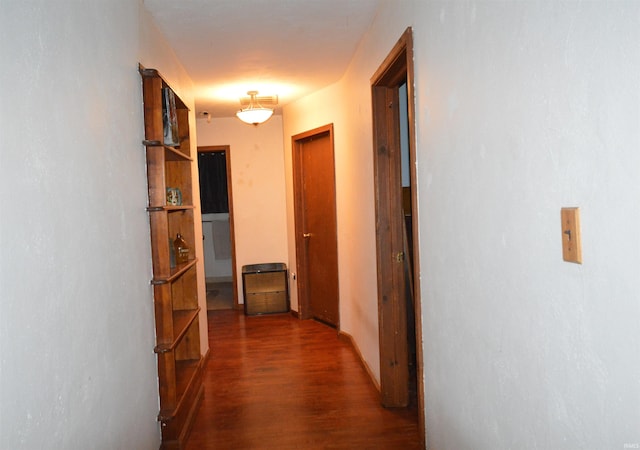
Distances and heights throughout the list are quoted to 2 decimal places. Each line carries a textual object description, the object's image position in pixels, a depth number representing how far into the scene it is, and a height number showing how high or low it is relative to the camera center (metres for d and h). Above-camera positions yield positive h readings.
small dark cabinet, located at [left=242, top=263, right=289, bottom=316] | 5.77 -0.86
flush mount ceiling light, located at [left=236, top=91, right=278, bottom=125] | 4.53 +1.00
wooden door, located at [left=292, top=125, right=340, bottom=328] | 4.88 -0.10
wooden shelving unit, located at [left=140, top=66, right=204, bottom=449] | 2.50 -0.31
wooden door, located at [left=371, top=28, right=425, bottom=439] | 2.97 -0.19
